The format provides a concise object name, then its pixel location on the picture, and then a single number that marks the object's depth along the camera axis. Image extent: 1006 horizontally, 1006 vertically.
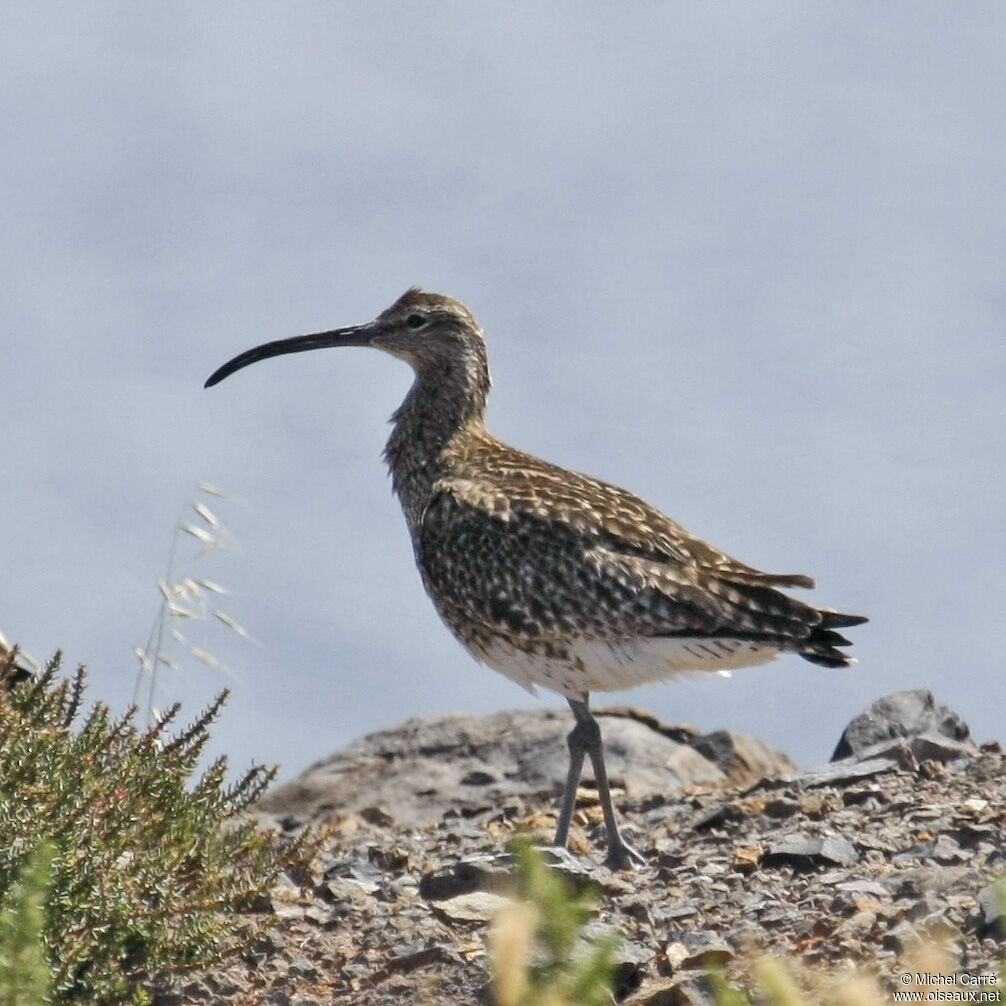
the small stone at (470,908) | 16.02
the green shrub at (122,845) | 14.45
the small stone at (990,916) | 13.95
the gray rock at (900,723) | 22.45
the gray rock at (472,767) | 24.78
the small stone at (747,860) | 17.42
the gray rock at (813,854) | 17.23
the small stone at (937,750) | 21.16
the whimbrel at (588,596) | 19.30
